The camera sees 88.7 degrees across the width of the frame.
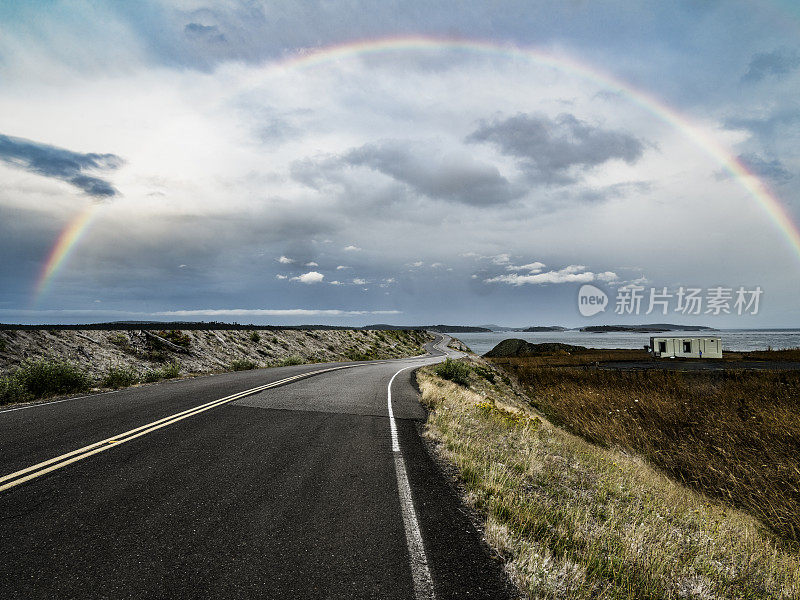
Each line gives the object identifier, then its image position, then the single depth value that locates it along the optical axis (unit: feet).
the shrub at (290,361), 91.96
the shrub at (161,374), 52.32
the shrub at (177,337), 81.92
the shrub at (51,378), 39.09
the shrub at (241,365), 76.44
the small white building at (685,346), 160.04
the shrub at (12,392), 35.48
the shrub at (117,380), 45.48
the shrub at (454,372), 68.77
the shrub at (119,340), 71.46
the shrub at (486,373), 85.69
